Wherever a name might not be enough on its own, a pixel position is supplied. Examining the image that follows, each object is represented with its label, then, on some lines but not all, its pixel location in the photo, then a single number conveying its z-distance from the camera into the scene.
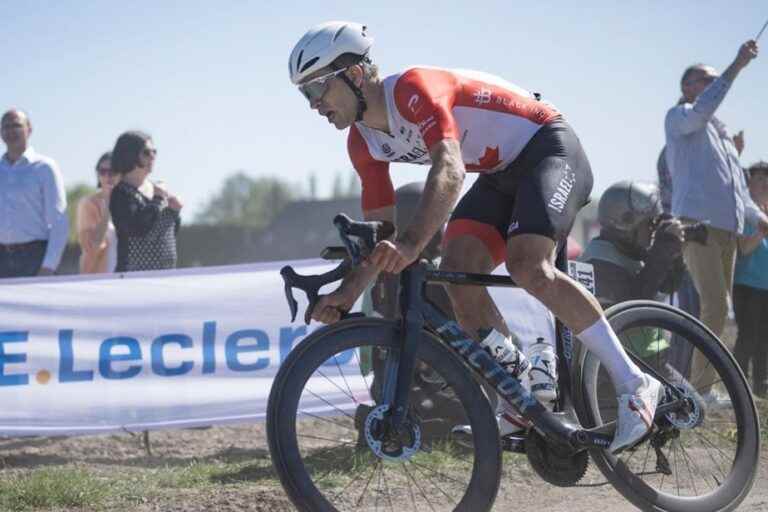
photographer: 15.05
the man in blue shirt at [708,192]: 16.27
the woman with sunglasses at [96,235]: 18.64
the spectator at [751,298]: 17.72
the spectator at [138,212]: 16.67
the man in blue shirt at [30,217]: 17.00
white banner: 14.61
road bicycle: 8.35
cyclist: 8.61
